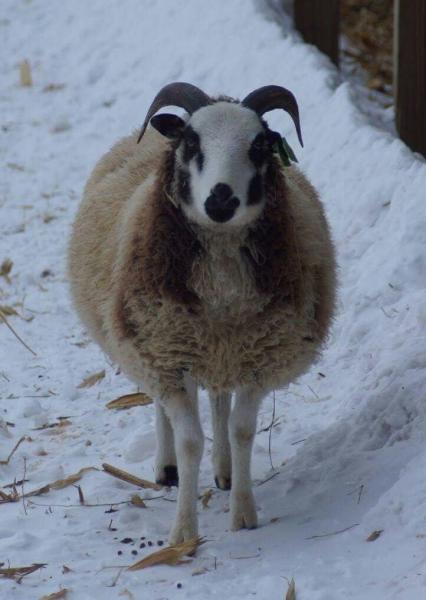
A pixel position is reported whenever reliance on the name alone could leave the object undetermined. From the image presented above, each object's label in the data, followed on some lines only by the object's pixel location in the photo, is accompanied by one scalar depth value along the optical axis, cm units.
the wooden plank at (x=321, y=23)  1872
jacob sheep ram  952
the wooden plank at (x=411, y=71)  1587
